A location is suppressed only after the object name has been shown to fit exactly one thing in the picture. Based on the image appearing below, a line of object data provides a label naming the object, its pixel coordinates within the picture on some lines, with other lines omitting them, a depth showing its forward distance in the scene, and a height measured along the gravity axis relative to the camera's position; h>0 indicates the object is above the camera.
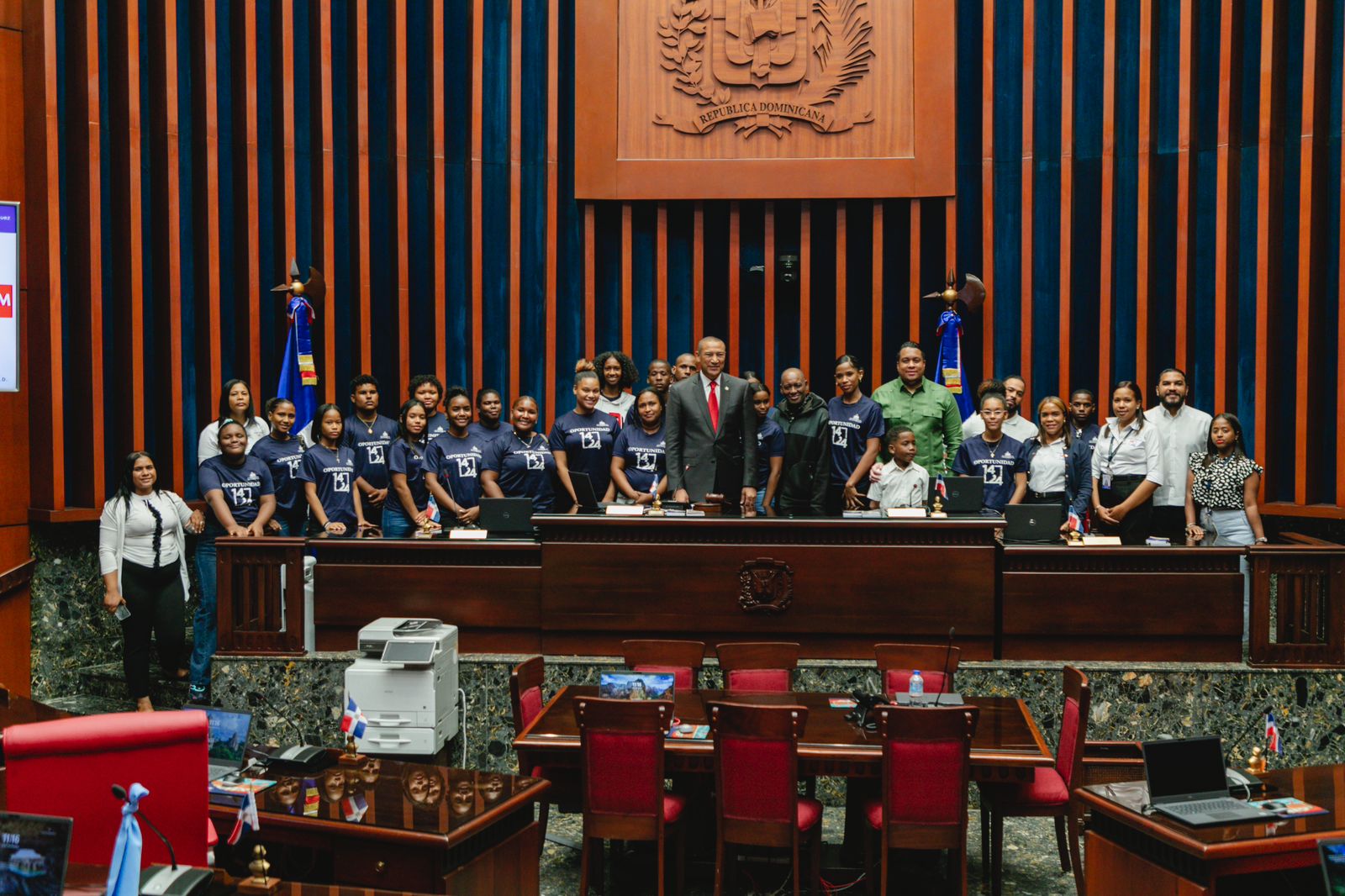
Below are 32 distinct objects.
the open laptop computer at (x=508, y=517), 6.00 -0.54
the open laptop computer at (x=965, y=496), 5.87 -0.42
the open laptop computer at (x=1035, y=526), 5.77 -0.56
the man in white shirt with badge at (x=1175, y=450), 7.08 -0.24
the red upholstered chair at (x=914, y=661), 5.10 -1.09
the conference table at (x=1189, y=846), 3.27 -1.24
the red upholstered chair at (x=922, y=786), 4.14 -1.32
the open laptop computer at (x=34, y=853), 2.49 -0.93
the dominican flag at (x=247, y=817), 3.25 -1.12
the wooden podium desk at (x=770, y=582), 5.74 -0.84
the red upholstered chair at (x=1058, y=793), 4.45 -1.46
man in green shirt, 6.90 -0.02
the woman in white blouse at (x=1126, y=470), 6.62 -0.34
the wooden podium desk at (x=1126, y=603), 5.67 -0.92
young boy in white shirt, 6.43 -0.38
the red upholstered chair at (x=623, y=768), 4.27 -1.31
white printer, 5.15 -1.25
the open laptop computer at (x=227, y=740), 3.88 -1.08
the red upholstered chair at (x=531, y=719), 4.64 -1.28
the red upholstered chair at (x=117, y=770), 2.84 -0.87
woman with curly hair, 7.30 +0.18
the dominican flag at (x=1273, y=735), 4.05 -1.13
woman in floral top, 6.19 -0.42
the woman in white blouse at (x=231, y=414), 6.82 -0.03
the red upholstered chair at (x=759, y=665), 5.13 -1.13
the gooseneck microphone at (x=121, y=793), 2.48 -0.81
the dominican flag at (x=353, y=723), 4.07 -1.07
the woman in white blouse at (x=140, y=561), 6.30 -0.81
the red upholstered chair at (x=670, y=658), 5.27 -1.10
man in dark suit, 6.33 -0.13
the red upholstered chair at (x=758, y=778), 4.16 -1.31
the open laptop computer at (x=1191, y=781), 3.49 -1.11
